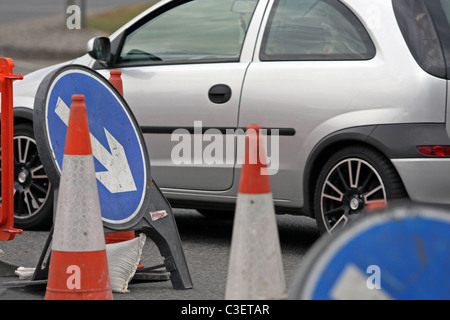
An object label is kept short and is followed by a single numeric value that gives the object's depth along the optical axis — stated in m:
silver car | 10.06
